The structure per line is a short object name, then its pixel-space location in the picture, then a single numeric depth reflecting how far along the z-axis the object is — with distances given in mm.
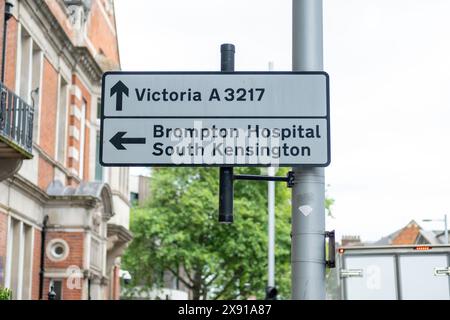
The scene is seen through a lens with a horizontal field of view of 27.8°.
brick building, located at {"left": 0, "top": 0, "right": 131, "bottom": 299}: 20234
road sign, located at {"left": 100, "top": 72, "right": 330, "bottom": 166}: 5789
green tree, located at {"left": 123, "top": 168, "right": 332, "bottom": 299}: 42656
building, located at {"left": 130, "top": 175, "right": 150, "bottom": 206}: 85500
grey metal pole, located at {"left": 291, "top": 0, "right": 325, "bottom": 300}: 5723
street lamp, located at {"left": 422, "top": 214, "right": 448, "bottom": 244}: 44681
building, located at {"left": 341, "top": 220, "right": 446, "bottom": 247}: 68656
